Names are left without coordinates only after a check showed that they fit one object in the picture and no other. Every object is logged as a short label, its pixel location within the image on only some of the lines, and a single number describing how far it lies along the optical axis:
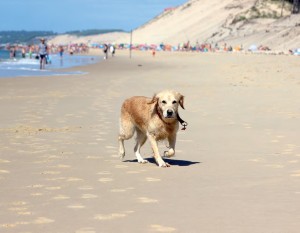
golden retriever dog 9.87
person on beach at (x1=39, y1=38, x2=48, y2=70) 42.50
